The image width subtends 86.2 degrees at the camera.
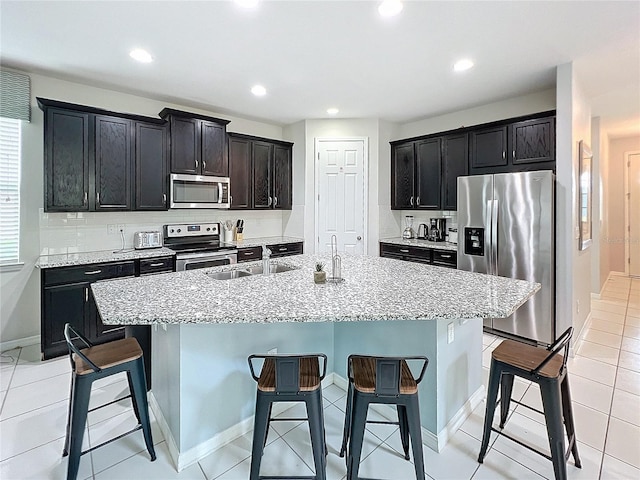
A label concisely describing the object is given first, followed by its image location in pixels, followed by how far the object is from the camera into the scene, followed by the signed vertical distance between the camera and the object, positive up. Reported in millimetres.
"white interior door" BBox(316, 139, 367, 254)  5109 +720
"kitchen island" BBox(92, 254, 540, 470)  1635 -555
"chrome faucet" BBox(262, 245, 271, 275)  2723 -184
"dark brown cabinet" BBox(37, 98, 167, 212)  3346 +853
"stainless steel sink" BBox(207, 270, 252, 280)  2623 -281
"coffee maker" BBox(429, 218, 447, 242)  4930 +120
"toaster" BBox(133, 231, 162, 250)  4062 -7
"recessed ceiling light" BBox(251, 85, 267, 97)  3842 +1717
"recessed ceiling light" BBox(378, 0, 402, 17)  2256 +1561
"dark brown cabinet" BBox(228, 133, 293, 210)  4789 +987
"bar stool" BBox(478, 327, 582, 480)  1688 -780
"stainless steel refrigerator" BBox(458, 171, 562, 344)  3352 +11
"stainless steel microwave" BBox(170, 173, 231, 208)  4168 +611
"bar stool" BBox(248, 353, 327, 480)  1621 -774
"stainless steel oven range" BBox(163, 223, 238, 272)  3965 -86
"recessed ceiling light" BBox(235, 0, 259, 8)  2250 +1572
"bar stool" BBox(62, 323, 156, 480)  1709 -722
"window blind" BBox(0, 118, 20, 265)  3322 +487
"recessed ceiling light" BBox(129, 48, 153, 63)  2936 +1623
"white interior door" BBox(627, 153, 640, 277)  6352 +556
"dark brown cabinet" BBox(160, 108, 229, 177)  4105 +1208
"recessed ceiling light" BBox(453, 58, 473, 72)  3137 +1634
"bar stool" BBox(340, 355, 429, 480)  1607 -765
